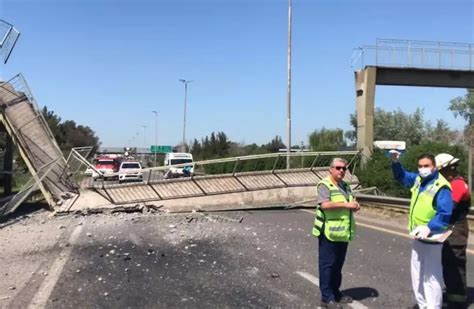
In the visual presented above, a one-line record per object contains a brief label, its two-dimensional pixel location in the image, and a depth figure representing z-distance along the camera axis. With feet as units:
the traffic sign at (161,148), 371.56
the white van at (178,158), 149.89
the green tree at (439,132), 211.20
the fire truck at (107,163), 158.79
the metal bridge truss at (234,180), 64.64
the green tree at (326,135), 280.02
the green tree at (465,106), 264.54
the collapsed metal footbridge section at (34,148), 62.34
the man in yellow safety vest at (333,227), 21.70
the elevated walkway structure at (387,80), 92.27
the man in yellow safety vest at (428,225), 18.93
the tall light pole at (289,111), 110.01
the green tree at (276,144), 282.34
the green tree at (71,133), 350.29
